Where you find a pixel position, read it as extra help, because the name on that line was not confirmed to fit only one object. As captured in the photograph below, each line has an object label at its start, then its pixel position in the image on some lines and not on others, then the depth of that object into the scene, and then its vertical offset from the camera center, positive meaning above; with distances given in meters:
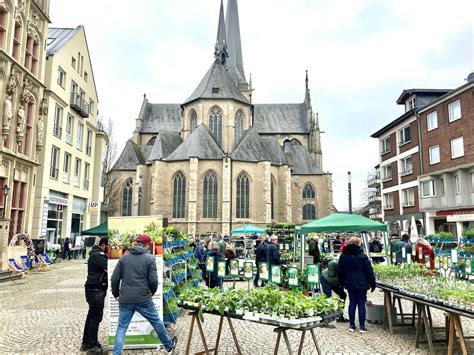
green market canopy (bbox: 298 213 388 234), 9.48 +0.05
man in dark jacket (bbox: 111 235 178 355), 5.11 -0.86
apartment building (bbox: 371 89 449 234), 27.66 +5.37
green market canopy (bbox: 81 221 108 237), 14.30 -0.15
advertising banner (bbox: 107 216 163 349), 6.11 -1.06
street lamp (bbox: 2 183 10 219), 15.05 +1.32
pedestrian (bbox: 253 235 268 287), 12.43 -0.91
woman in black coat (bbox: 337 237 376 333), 6.91 -0.98
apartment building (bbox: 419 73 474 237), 22.09 +4.30
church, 35.91 +6.82
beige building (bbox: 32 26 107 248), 20.58 +5.31
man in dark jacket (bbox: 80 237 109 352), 5.82 -1.13
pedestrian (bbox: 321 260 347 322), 7.70 -1.18
